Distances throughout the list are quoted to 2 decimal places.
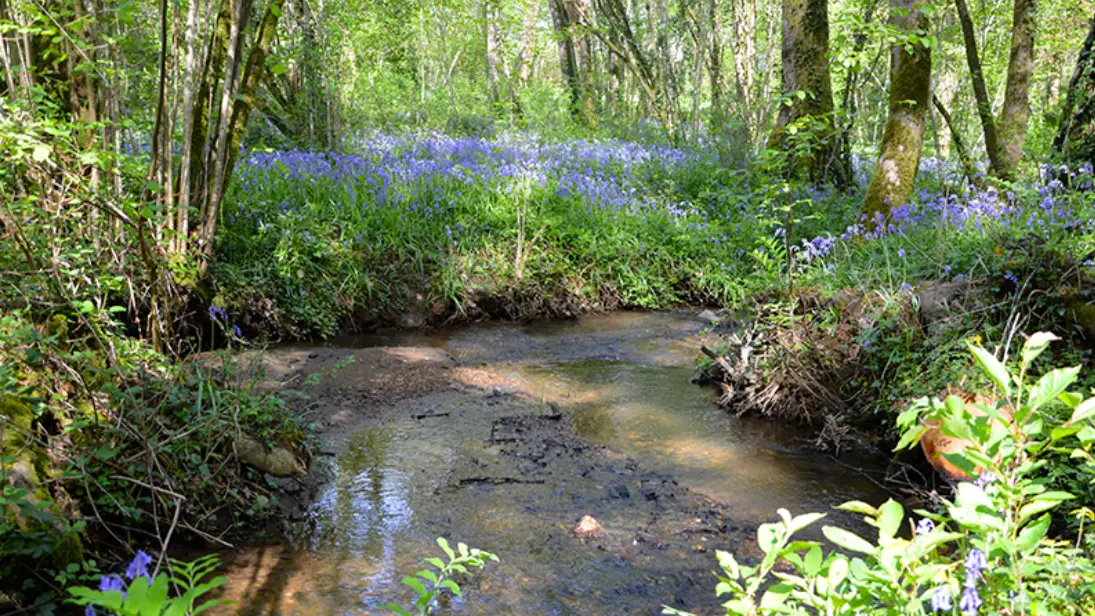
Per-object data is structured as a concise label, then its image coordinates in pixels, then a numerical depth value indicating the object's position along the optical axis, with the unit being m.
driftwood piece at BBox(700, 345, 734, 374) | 5.24
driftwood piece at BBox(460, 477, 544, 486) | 3.74
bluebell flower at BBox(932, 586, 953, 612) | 1.12
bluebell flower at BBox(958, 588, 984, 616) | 1.13
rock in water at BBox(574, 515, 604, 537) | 3.22
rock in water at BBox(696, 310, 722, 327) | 7.40
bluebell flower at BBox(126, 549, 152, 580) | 1.12
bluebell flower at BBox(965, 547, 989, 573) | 1.15
